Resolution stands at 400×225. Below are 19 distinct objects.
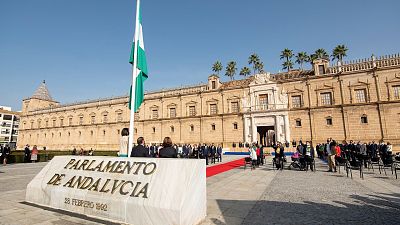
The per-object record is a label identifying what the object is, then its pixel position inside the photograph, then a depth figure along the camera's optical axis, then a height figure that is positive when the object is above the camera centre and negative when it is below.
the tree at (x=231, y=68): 47.16 +16.01
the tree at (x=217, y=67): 46.38 +16.07
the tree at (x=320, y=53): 38.19 +15.46
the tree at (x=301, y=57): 41.16 +15.98
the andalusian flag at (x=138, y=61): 7.47 +2.93
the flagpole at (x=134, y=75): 6.40 +2.27
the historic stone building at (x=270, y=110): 23.86 +4.36
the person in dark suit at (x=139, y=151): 5.58 -0.24
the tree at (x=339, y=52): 35.16 +14.47
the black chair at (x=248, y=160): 12.67 -1.18
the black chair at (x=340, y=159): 10.34 -1.04
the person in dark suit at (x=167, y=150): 5.36 -0.22
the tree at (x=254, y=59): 46.06 +17.50
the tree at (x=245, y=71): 47.06 +15.28
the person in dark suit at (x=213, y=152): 17.02 -0.96
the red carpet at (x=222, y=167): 11.65 -1.74
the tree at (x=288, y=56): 41.72 +16.40
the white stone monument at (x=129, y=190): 3.77 -0.98
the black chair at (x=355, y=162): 9.33 -1.09
